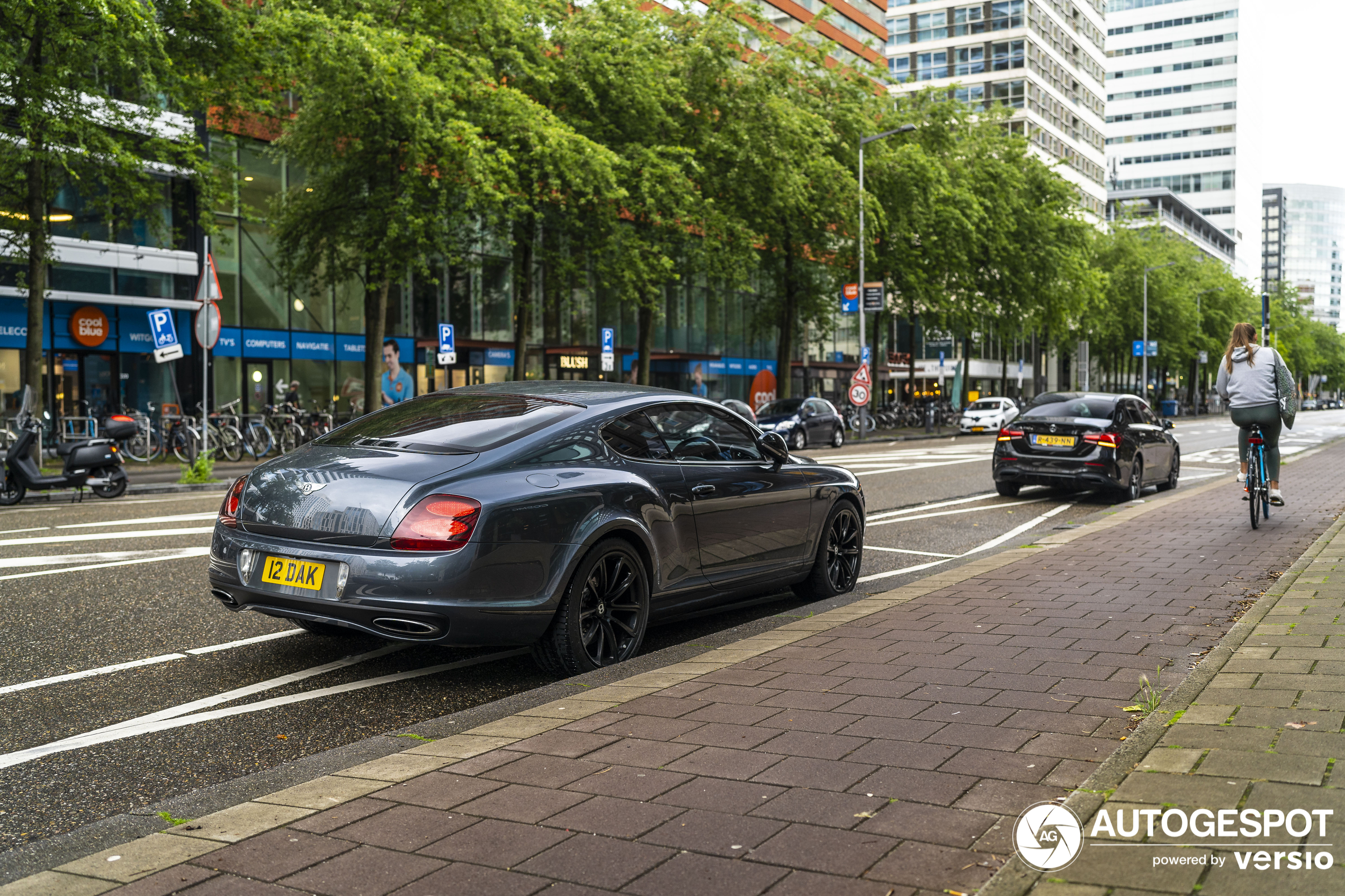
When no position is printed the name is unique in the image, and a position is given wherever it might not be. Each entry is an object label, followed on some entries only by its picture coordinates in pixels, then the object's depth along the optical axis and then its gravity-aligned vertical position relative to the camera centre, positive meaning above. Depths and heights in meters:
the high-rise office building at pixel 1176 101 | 130.25 +31.31
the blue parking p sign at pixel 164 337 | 19.95 +0.93
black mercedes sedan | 14.90 -0.75
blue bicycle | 11.02 -0.79
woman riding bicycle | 10.86 +0.00
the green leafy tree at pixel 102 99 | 18.59 +4.84
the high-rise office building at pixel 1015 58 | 79.06 +22.40
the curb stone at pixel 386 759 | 3.11 -1.22
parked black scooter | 14.77 -0.94
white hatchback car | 44.72 -1.04
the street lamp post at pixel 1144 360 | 66.25 +1.45
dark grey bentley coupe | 5.17 -0.62
